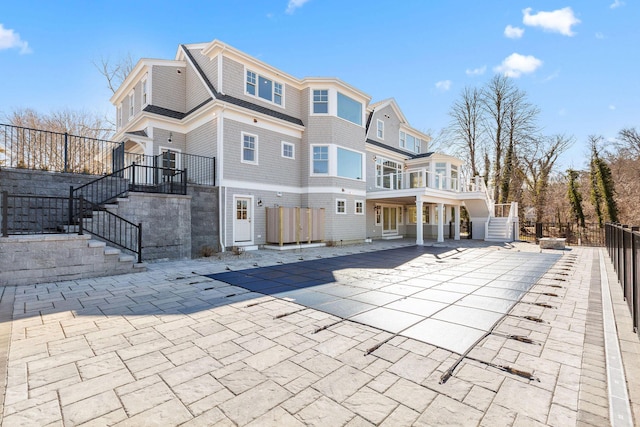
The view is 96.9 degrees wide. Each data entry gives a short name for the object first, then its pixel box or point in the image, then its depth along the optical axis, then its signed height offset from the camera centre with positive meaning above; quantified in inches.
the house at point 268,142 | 477.7 +140.5
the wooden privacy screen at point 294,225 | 501.0 -17.4
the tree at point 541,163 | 975.0 +183.0
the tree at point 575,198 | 902.4 +53.6
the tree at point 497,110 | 967.6 +361.9
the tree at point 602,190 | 794.8 +70.5
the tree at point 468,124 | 1025.5 +337.1
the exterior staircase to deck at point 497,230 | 677.3 -37.1
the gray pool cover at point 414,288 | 156.9 -60.7
